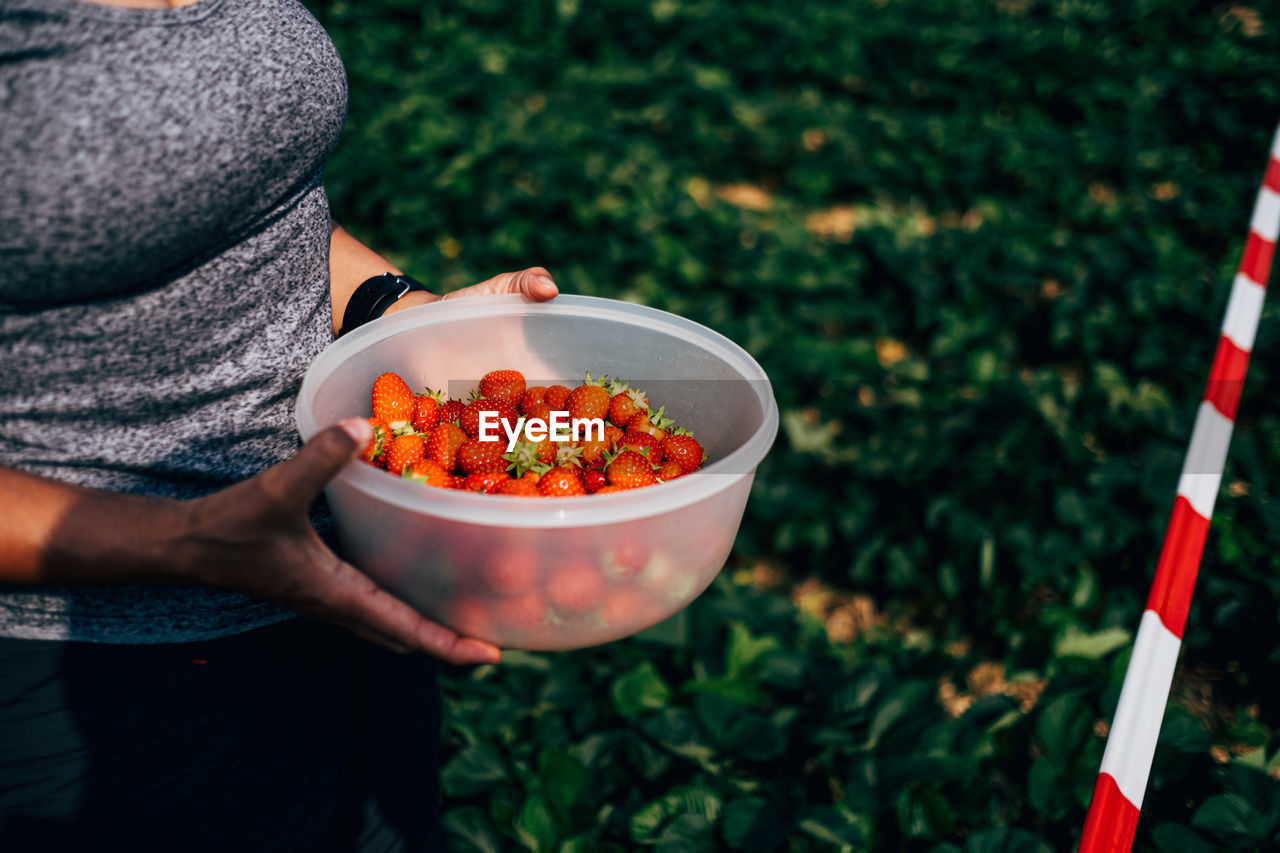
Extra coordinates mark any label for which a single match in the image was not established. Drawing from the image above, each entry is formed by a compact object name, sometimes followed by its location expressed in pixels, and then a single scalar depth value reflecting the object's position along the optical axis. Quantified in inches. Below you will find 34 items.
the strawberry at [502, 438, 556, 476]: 45.8
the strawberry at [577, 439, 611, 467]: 48.6
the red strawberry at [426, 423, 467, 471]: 46.8
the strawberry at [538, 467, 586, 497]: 43.6
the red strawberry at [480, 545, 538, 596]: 35.1
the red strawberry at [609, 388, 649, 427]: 51.4
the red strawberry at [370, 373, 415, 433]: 47.6
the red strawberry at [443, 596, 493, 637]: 37.3
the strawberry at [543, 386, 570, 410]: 52.3
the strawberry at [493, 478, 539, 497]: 43.0
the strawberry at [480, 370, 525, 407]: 51.5
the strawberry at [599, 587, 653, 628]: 37.8
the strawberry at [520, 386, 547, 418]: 51.8
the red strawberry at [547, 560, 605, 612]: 35.9
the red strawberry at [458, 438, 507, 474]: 46.1
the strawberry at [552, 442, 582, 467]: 46.9
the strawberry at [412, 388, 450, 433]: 49.7
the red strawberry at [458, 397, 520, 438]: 48.7
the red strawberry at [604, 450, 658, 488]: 44.9
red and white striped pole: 48.1
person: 30.7
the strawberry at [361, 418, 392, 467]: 45.7
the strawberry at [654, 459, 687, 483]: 46.6
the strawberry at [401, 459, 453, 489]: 43.2
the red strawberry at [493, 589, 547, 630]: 36.9
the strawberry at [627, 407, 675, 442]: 50.9
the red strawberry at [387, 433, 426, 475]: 45.1
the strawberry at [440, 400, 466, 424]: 50.4
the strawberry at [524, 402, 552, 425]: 49.5
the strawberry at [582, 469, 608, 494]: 47.1
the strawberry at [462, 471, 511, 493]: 44.1
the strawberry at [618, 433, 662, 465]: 48.1
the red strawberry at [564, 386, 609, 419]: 50.4
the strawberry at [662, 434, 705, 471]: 48.6
